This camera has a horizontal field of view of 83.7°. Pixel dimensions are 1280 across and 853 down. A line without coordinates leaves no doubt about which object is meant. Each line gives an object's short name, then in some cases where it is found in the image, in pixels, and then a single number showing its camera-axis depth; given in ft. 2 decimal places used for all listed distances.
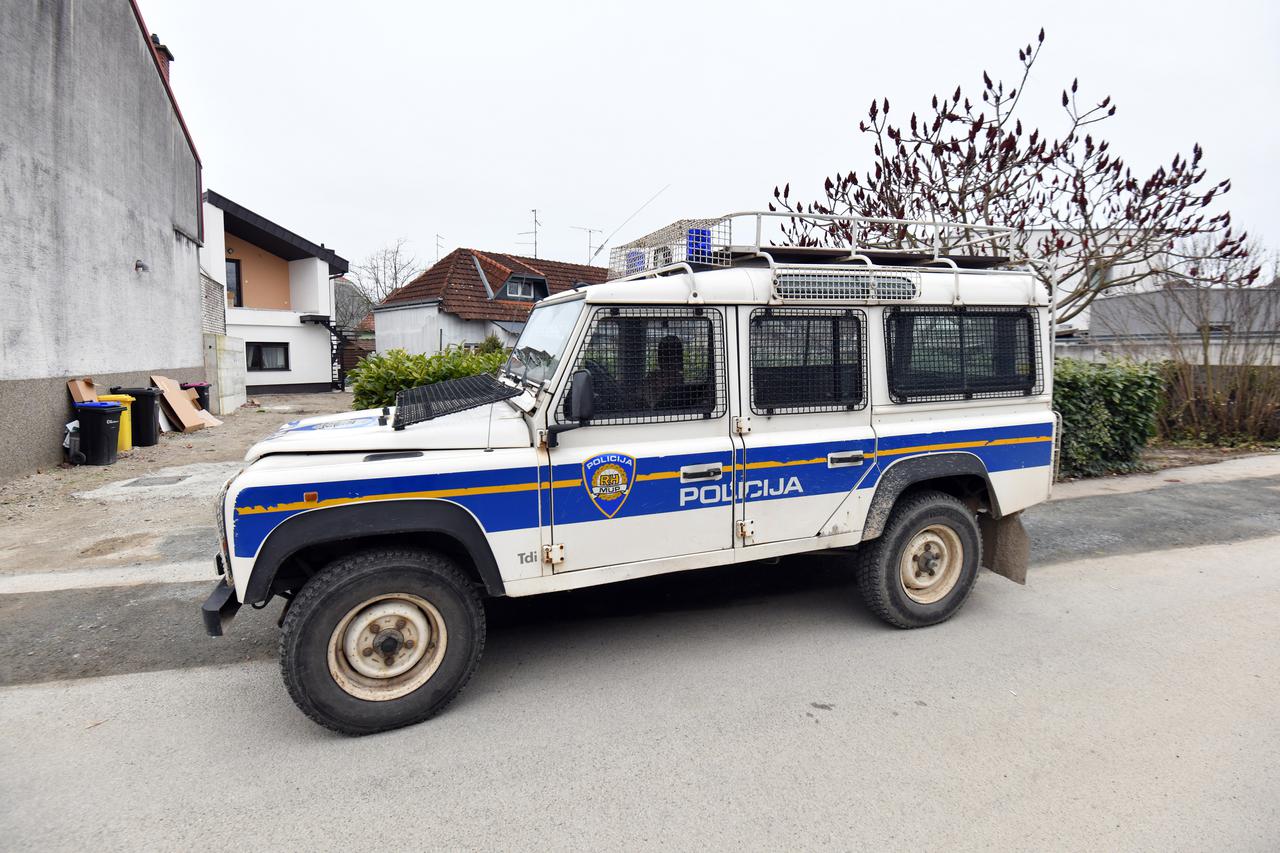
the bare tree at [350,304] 170.81
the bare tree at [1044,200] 32.01
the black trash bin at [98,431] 32.53
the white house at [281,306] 84.84
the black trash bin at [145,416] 38.47
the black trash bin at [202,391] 51.51
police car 10.80
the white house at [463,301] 85.97
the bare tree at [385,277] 179.32
